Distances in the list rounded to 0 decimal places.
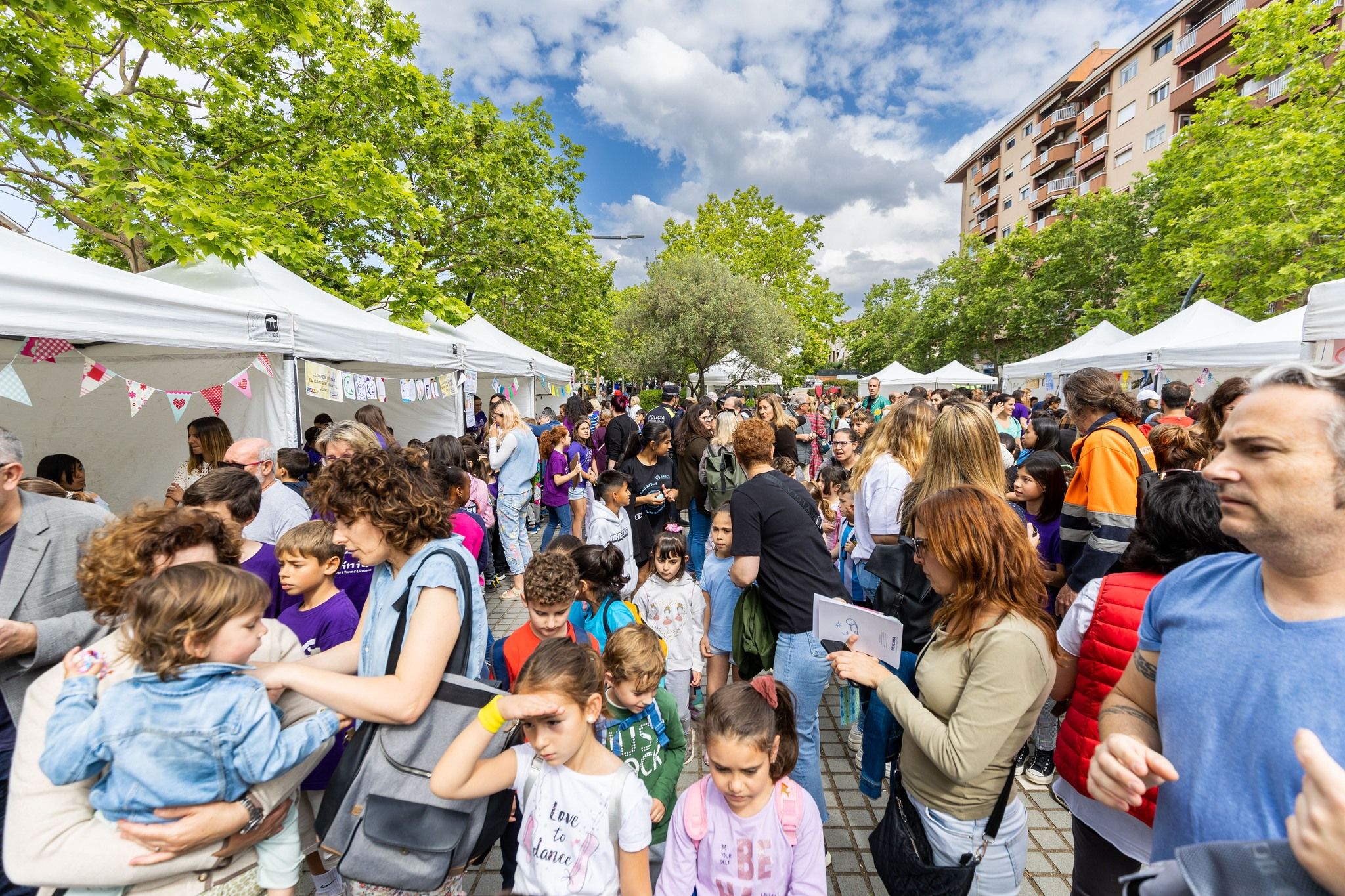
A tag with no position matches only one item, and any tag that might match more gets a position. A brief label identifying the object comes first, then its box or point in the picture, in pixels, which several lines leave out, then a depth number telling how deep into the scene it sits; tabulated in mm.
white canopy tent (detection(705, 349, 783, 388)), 23109
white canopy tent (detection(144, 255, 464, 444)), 5262
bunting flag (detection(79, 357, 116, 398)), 3814
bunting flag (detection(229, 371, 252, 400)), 4754
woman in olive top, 1521
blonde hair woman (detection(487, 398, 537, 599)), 5730
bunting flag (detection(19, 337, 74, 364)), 3590
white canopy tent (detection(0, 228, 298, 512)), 3145
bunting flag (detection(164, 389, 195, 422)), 4359
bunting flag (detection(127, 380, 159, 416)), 4102
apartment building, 29016
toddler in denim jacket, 1318
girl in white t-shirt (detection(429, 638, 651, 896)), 1555
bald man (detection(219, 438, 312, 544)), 3205
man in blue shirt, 919
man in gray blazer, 1773
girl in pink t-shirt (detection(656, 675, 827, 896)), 1652
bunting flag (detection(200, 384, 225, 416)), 4578
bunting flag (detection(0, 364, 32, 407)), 3055
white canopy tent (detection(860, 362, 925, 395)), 19750
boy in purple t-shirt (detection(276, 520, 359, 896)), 2342
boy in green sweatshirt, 2080
